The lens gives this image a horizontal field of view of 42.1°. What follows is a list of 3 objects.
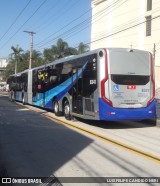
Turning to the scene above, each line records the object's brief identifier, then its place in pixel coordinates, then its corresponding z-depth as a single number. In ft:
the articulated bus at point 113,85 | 26.30
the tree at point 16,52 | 165.22
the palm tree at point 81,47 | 151.78
